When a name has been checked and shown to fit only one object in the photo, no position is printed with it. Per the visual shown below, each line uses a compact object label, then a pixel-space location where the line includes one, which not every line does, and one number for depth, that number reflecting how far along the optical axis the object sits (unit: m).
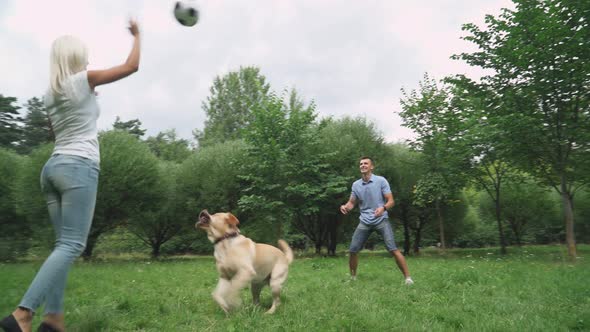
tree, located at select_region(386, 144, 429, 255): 22.98
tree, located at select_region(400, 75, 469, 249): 18.81
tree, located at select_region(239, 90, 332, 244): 19.61
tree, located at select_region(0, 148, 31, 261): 19.16
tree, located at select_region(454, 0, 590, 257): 13.02
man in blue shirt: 7.16
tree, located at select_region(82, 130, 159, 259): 18.27
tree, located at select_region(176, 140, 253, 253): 22.14
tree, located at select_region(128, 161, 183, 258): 20.58
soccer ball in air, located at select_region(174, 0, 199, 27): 4.68
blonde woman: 3.02
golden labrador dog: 4.50
